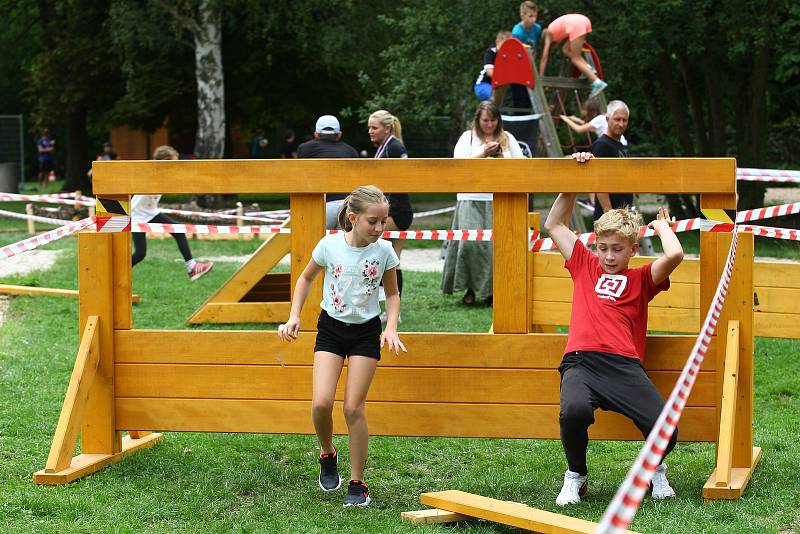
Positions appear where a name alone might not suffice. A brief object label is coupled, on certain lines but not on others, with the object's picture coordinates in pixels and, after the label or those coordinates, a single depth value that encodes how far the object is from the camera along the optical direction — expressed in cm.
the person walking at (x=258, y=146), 3903
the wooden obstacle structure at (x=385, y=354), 562
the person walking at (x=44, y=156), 4397
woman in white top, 1025
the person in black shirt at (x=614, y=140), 951
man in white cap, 1038
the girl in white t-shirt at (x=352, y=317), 542
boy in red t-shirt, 527
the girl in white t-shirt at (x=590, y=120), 1230
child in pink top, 1461
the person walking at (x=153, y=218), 1196
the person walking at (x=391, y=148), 1005
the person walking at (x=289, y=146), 3553
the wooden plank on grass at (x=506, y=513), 462
